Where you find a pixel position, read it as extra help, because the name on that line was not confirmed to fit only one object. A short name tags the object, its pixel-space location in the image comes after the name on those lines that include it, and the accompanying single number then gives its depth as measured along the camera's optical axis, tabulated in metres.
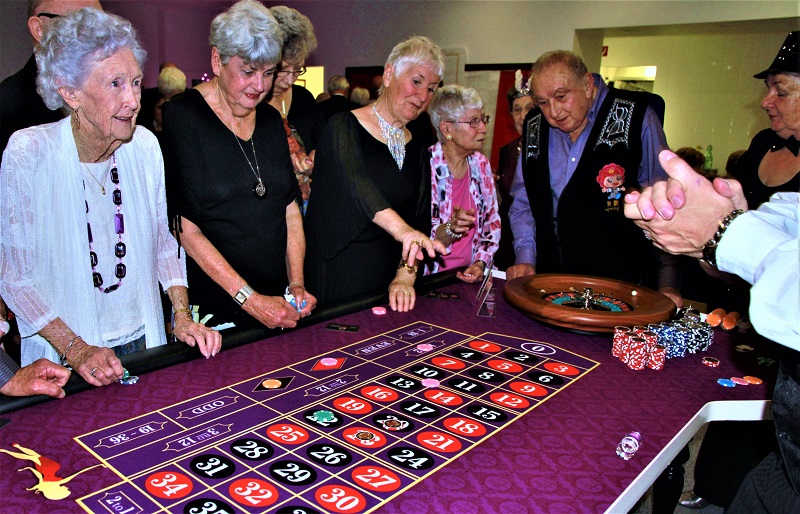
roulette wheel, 2.05
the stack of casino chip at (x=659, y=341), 1.87
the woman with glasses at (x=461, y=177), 3.18
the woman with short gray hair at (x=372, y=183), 2.67
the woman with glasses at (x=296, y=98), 3.04
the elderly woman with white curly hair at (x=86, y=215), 1.74
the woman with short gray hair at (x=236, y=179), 2.23
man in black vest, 2.79
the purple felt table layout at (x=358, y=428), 1.17
